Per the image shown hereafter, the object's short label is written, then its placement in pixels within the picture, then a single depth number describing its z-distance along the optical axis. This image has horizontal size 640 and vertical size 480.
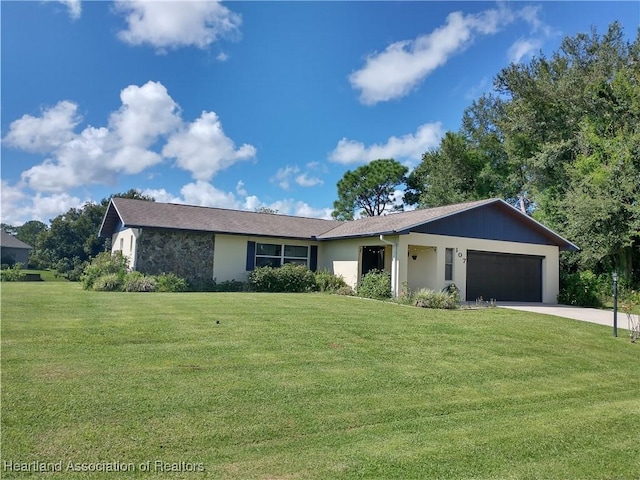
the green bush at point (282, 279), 18.20
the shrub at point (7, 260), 42.03
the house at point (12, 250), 42.50
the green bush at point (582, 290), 18.81
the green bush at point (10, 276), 24.50
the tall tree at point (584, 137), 21.05
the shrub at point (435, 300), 13.66
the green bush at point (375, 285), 16.30
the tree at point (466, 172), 34.06
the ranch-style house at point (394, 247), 17.19
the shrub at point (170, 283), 16.55
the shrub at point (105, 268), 16.02
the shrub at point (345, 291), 17.72
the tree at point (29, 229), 73.54
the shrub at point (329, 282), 18.61
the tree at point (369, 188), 39.94
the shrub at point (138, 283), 15.55
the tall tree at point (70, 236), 46.19
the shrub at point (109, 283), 15.31
